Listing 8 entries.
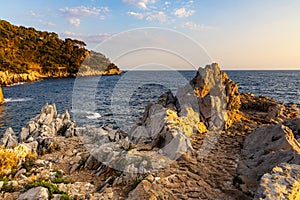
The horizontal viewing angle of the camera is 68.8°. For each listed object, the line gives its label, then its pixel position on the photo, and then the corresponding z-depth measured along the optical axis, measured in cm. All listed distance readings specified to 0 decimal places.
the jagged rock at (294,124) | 1454
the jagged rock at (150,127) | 1480
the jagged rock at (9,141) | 1761
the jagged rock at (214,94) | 1872
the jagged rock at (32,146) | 1522
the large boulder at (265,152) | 945
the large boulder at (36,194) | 758
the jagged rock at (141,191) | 756
